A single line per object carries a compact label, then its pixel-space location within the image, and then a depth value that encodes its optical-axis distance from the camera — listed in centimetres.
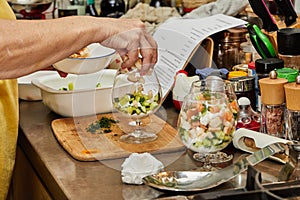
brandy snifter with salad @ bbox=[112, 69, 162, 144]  143
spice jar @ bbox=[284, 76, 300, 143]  125
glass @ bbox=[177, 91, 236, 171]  122
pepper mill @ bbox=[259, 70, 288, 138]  128
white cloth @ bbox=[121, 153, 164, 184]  120
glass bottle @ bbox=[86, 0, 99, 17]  248
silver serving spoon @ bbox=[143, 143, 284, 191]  114
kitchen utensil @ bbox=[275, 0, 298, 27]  151
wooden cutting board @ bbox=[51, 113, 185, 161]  137
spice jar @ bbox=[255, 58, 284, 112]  138
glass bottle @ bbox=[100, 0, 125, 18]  249
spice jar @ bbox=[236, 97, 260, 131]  140
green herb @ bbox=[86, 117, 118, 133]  151
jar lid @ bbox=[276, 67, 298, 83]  130
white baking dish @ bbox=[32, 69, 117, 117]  159
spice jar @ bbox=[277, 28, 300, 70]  138
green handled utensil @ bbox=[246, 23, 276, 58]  145
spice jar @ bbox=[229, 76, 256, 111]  143
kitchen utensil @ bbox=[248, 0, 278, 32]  148
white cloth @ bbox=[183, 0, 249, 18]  181
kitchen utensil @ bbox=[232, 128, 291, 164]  126
